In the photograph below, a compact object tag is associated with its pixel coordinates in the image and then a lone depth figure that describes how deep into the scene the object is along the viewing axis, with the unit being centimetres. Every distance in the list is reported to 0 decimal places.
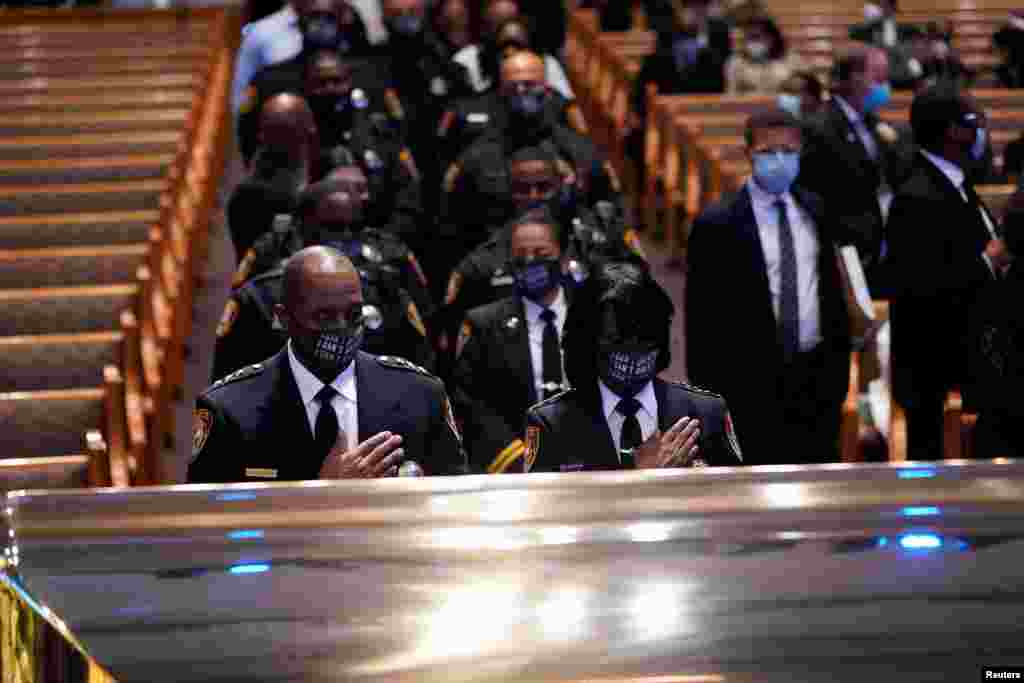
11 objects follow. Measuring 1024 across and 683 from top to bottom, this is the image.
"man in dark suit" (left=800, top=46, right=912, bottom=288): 1328
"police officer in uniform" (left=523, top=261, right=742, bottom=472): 720
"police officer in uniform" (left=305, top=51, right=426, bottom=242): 1502
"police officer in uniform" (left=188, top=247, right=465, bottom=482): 728
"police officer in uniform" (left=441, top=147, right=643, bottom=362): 1195
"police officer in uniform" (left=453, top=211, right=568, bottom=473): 1015
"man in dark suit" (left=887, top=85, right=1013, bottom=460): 1151
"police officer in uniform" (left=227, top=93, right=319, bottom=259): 1353
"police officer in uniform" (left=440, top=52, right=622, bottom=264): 1471
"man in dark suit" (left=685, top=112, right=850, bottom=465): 1151
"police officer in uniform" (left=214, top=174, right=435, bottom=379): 1054
